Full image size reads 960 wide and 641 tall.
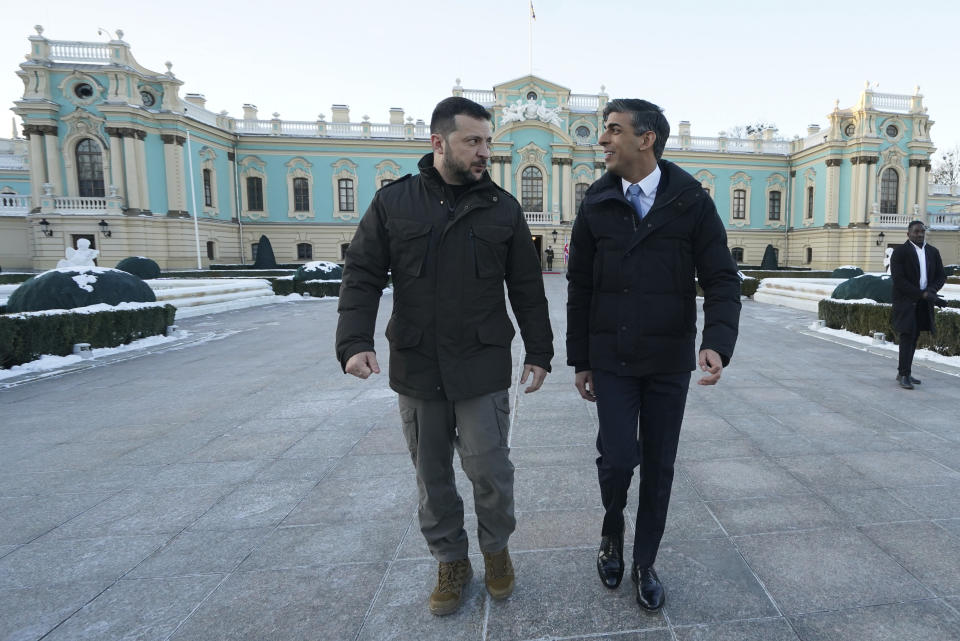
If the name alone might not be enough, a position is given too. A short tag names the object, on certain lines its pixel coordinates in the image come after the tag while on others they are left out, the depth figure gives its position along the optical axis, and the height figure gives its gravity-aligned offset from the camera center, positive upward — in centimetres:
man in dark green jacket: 212 -26
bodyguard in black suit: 542 -36
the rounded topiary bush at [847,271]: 1945 -64
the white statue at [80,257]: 1204 +24
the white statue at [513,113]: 3394 +929
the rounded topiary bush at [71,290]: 884 -38
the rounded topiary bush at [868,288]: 959 -64
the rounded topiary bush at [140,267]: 1961 -1
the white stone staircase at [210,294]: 1334 -80
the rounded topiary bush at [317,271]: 1945 -30
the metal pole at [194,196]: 2731 +367
